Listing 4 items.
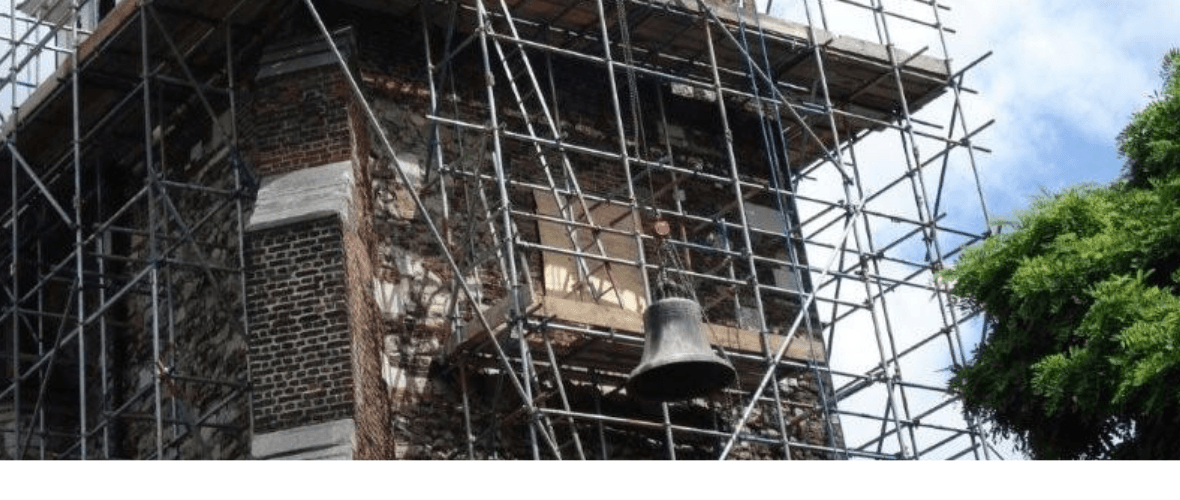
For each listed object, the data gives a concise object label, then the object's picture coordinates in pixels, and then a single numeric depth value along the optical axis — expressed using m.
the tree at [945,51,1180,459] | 15.77
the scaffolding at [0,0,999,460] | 21.12
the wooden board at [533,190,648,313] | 22.17
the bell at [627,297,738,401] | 18.28
